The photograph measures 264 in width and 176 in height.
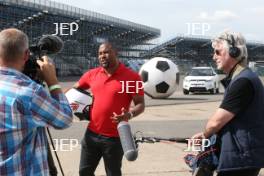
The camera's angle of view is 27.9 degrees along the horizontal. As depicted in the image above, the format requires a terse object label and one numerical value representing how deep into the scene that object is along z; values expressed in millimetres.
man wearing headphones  3514
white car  26594
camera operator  2799
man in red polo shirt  5020
